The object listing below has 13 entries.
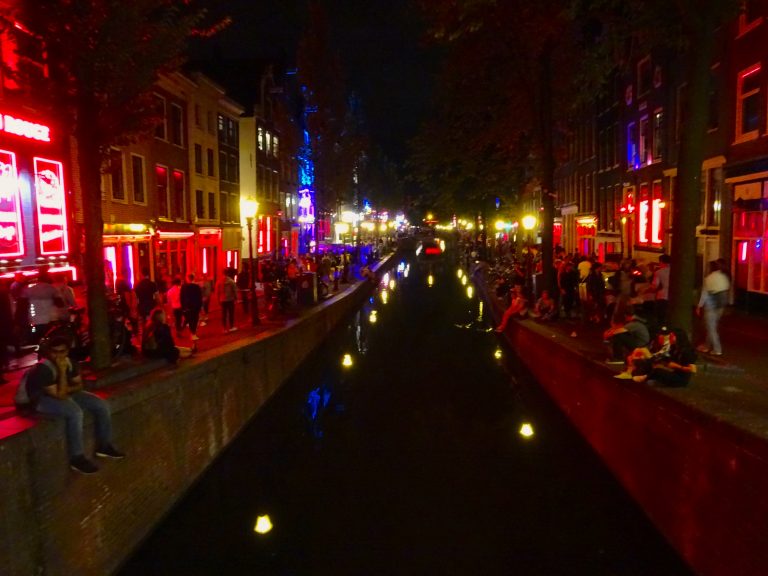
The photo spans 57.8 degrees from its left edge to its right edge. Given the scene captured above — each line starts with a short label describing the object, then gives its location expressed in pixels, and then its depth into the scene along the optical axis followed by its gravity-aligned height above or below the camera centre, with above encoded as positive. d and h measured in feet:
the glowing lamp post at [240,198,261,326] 56.13 -0.62
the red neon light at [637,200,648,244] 90.84 +0.72
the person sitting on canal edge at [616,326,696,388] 28.09 -5.56
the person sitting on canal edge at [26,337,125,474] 21.61 -4.93
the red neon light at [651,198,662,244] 85.35 +0.79
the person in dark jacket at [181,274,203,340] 49.01 -4.89
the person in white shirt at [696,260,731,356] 37.42 -3.86
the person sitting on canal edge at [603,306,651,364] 33.99 -5.31
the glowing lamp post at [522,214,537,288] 82.07 -3.13
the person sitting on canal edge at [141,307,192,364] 34.76 -5.36
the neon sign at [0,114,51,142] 47.80 +7.70
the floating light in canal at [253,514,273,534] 30.12 -12.79
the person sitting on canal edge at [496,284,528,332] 68.18 -7.60
